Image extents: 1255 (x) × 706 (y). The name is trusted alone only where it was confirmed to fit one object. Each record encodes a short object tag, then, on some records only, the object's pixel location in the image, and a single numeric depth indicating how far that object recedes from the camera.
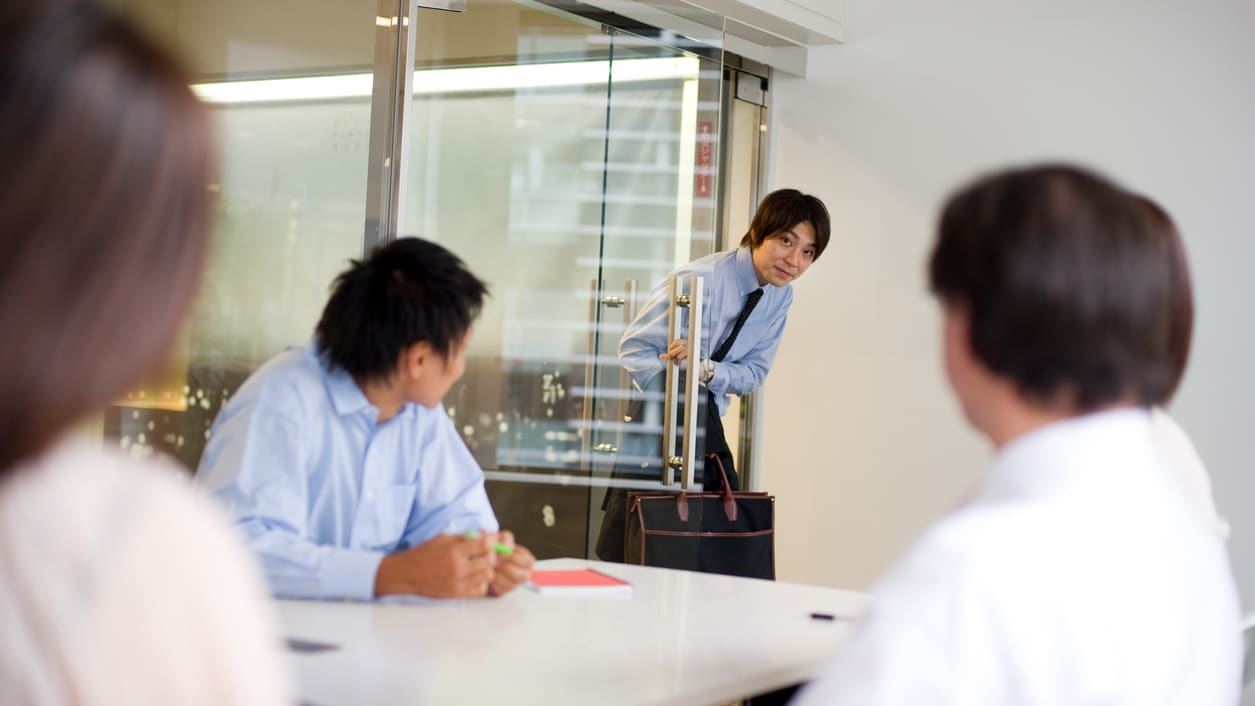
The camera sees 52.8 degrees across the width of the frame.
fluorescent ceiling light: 3.51
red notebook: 2.30
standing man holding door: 4.09
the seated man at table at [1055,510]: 0.97
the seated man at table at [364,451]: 2.08
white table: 1.57
